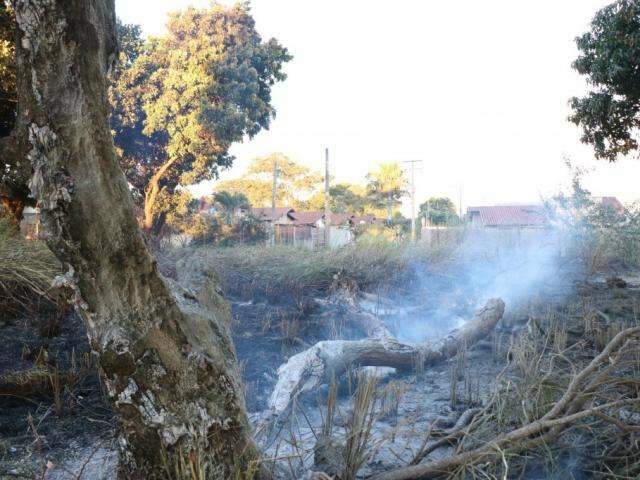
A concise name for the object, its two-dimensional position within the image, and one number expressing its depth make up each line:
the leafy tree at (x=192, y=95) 16.31
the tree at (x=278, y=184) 58.00
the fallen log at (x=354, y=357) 4.77
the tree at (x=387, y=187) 48.09
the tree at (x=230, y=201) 25.22
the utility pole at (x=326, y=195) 25.42
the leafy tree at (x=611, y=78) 8.08
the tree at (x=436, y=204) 53.92
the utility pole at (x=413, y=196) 31.57
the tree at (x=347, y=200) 51.94
